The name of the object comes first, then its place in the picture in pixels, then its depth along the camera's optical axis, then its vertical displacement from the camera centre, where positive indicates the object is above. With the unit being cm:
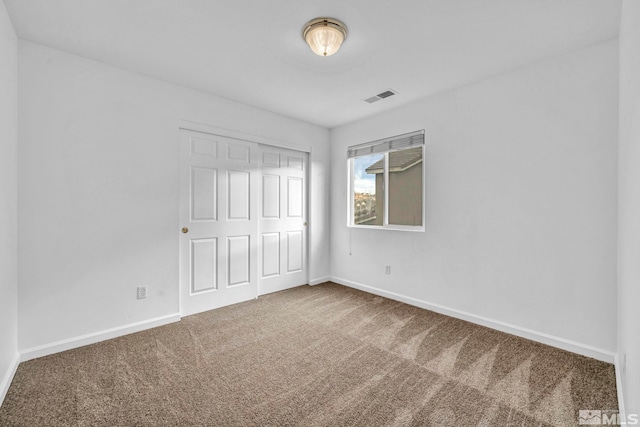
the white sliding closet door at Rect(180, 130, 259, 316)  305 -12
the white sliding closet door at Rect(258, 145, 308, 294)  377 -10
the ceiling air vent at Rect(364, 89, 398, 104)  308 +130
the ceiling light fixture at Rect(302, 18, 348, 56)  194 +125
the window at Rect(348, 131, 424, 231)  365 +39
